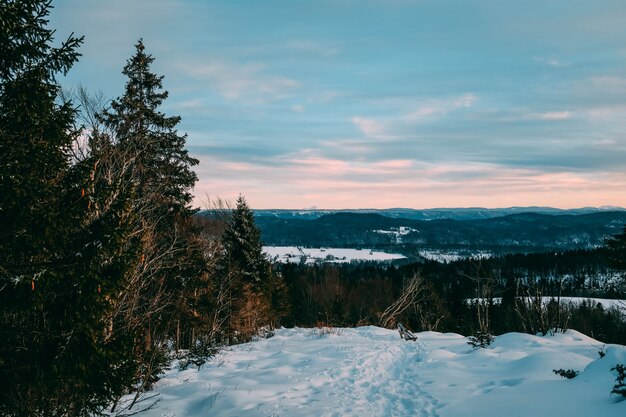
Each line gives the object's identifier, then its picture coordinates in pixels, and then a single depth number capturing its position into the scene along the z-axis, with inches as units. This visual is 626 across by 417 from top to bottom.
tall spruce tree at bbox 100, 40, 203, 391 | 581.6
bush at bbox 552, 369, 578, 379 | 322.0
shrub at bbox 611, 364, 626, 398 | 246.8
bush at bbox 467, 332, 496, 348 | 558.9
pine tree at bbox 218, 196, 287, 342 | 1032.8
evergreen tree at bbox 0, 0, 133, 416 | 227.3
